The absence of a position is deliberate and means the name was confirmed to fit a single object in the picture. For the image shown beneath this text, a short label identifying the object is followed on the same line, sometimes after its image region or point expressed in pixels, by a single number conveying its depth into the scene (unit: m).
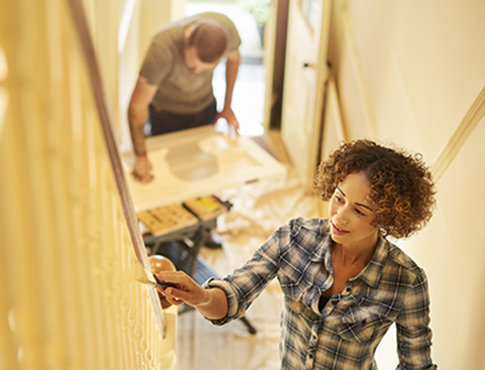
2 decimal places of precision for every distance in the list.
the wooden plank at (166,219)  2.88
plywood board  2.86
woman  1.25
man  2.89
